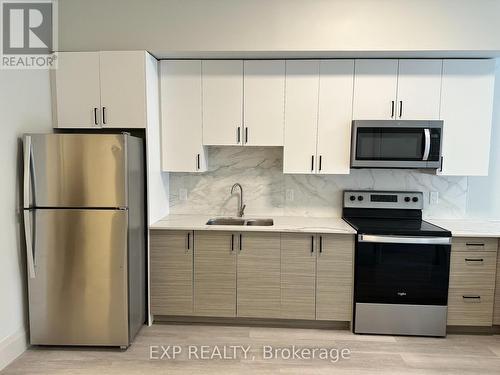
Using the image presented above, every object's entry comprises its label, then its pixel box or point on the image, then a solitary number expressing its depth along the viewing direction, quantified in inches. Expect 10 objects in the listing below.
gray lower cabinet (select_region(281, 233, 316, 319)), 113.0
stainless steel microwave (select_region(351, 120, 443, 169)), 114.0
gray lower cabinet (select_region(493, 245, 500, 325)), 109.3
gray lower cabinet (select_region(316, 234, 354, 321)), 111.8
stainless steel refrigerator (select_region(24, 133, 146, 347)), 96.8
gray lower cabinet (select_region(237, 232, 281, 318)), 113.6
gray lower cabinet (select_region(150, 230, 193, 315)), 115.0
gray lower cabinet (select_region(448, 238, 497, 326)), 108.9
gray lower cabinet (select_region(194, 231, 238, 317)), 114.1
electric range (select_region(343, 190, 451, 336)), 108.0
